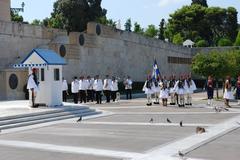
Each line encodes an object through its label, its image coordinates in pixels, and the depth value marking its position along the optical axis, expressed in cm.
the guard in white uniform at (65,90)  2798
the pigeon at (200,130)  1401
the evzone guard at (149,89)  2602
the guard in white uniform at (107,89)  2904
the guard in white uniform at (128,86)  3172
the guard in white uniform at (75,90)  2822
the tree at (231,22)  7881
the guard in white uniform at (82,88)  2854
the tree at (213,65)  3005
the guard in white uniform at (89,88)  2905
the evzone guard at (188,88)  2522
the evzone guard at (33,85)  2058
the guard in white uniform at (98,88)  2808
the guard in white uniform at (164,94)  2505
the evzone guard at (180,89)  2486
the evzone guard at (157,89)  2661
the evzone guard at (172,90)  2561
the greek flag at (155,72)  3025
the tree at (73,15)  6309
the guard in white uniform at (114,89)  2973
